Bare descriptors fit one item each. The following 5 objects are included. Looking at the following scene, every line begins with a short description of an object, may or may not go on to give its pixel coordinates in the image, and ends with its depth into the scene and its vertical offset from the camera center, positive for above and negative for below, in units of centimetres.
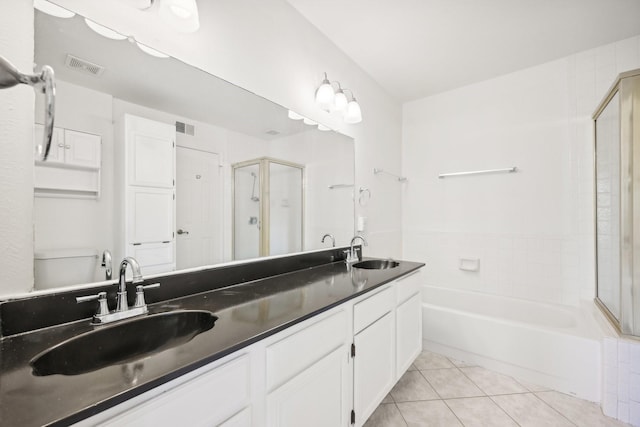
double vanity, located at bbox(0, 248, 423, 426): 61 -40
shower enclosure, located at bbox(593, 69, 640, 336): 172 +7
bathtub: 187 -99
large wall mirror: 96 +26
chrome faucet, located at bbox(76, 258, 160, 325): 94 -32
